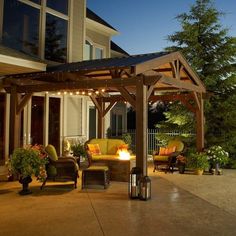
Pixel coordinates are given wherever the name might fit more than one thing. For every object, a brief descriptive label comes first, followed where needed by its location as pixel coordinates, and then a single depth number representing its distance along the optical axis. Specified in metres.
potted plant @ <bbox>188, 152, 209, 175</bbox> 10.05
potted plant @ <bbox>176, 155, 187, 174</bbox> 10.40
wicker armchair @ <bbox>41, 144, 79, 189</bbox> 7.76
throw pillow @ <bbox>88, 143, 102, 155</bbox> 9.99
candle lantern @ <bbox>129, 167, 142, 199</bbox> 6.73
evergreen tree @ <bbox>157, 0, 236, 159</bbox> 12.65
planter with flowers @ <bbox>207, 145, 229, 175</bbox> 10.23
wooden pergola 7.08
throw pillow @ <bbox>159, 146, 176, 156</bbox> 10.62
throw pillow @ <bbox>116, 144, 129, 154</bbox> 10.16
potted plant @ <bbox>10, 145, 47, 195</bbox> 7.07
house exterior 9.27
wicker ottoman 7.75
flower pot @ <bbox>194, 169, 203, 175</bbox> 10.12
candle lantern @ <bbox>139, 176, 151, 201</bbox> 6.60
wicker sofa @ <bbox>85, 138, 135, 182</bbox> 8.83
